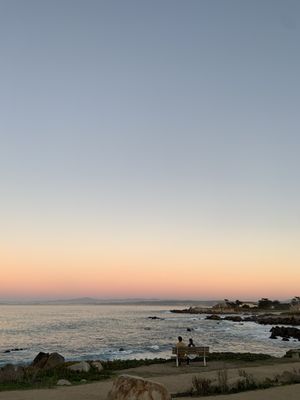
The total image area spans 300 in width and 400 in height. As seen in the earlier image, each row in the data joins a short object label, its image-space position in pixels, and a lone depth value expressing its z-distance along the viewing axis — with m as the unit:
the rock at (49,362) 25.84
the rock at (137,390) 11.15
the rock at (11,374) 19.58
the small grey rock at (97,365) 22.11
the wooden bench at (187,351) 24.30
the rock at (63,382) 17.48
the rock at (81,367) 21.34
